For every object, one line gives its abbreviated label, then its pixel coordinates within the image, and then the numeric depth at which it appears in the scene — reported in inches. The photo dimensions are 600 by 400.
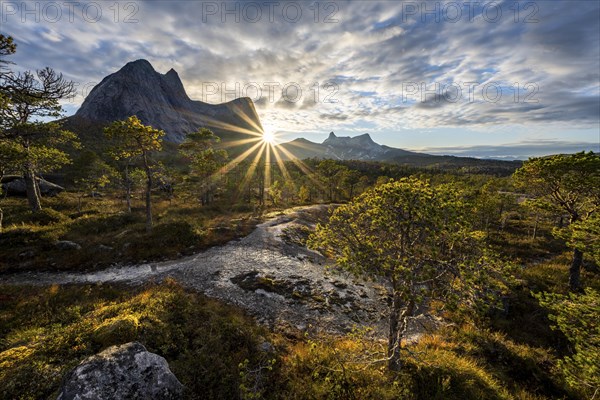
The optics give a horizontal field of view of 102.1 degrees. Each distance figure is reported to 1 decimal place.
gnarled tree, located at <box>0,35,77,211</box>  772.6
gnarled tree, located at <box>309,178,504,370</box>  259.3
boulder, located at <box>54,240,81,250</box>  768.3
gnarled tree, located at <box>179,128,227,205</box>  1676.9
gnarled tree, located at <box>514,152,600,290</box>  704.4
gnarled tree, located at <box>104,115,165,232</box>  794.2
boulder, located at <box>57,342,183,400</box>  216.4
